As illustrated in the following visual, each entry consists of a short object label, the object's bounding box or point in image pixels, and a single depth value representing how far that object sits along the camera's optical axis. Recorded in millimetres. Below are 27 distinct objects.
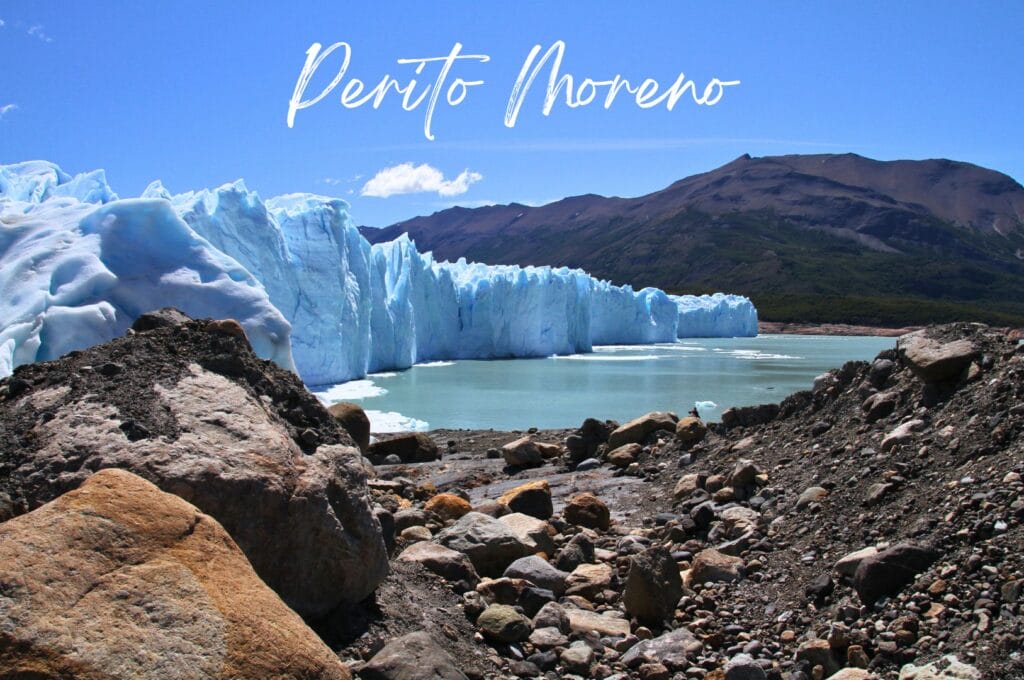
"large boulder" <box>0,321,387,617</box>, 2359
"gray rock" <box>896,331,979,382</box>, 4586
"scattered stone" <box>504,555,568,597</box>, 3742
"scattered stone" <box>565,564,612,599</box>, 3828
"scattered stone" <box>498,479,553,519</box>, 5355
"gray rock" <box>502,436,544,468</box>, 8047
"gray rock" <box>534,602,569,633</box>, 3277
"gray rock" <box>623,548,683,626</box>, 3545
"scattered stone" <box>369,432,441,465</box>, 9242
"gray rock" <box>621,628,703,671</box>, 3090
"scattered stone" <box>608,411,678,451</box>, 7754
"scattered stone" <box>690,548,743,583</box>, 3924
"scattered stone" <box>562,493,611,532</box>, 5254
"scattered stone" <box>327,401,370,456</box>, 7949
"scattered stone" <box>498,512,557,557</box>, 4227
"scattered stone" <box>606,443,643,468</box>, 7246
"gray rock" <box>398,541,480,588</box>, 3502
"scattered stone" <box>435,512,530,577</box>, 3873
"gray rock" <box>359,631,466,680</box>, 2320
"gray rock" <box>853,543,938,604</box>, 3049
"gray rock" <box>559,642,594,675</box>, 2992
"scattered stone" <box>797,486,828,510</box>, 4363
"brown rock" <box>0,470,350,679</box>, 1636
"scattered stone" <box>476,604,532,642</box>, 3031
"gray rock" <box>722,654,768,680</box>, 2889
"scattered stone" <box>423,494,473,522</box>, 5027
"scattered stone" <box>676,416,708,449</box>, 7012
